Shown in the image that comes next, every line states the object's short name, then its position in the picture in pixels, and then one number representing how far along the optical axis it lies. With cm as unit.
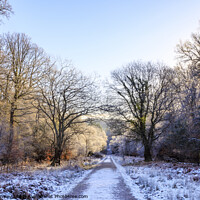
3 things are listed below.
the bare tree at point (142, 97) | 1981
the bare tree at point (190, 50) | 1885
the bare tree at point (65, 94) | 1761
